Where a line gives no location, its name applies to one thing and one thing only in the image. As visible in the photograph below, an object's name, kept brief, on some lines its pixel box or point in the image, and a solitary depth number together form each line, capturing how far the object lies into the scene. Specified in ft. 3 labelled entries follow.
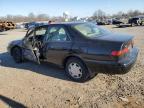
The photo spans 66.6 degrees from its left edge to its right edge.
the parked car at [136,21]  58.90
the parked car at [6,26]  56.63
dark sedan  8.70
